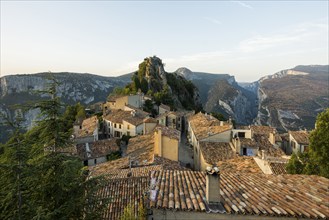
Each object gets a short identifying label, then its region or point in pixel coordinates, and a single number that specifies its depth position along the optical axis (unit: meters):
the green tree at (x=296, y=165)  18.03
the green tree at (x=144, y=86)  72.71
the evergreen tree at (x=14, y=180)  7.18
